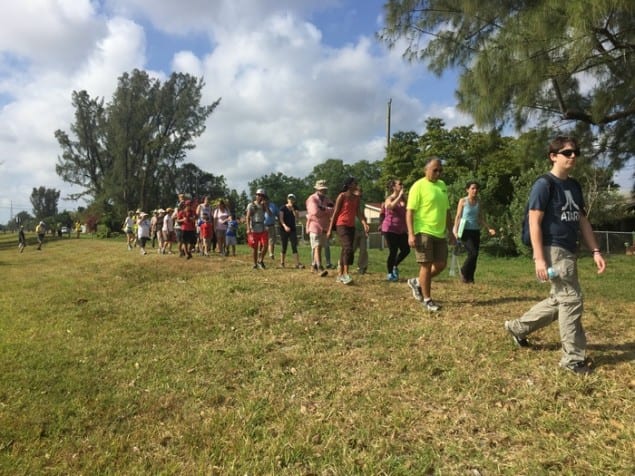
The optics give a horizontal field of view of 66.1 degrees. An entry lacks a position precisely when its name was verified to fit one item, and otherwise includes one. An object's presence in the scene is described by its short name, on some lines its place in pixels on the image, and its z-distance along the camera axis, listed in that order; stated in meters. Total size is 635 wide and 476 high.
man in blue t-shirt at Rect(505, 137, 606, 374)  3.57
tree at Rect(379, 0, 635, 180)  6.95
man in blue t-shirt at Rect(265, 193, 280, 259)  10.11
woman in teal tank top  7.40
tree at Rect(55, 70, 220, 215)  46.81
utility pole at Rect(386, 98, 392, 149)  37.29
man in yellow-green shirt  5.45
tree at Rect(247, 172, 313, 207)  95.69
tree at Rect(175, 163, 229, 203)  58.58
